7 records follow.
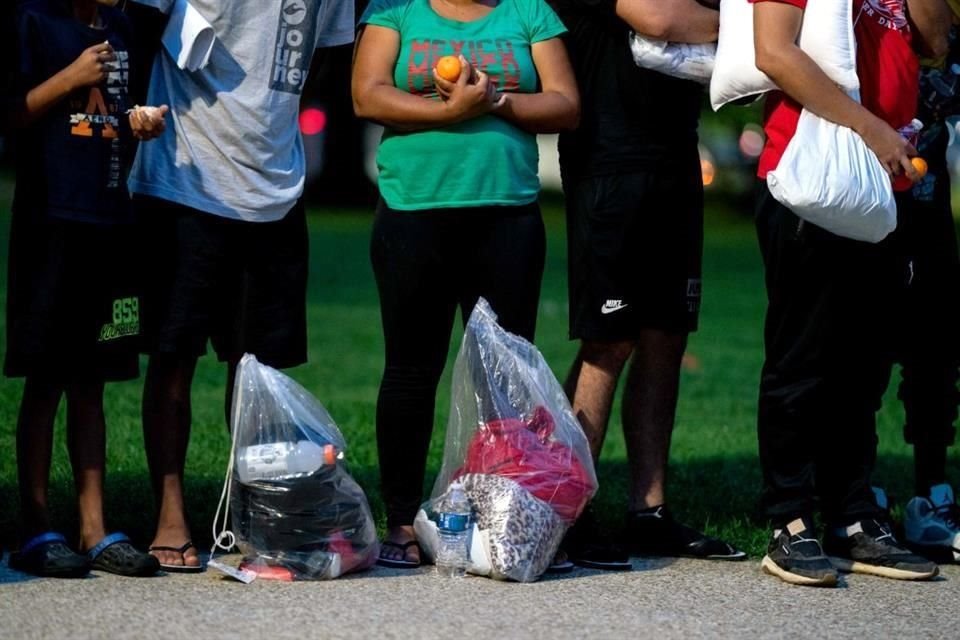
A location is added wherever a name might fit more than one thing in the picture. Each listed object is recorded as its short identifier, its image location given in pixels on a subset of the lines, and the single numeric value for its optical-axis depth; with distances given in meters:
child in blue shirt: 9.26
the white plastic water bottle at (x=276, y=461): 9.52
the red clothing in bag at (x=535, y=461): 9.87
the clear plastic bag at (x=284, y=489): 9.55
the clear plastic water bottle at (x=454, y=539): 9.70
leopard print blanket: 9.60
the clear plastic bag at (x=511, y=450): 9.70
